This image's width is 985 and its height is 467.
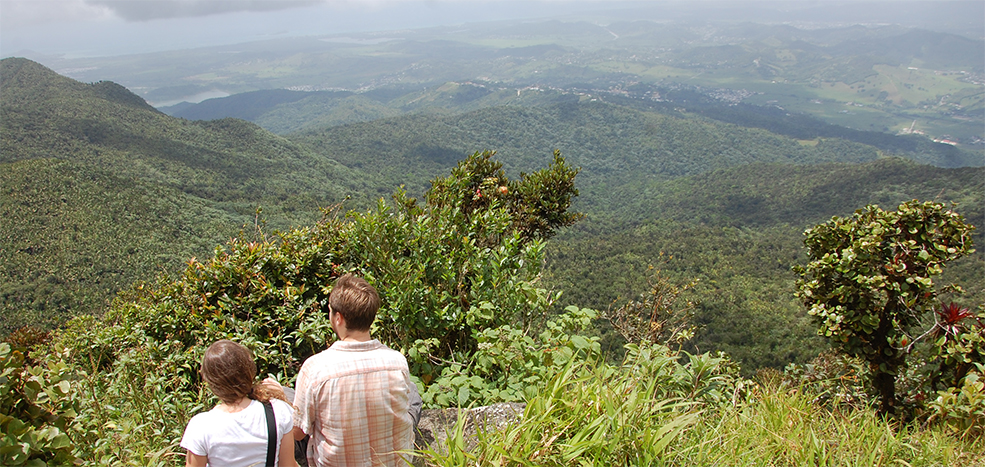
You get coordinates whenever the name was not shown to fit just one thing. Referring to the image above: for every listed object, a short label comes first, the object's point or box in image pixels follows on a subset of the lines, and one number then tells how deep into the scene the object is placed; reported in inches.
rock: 78.0
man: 67.6
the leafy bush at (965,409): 92.4
